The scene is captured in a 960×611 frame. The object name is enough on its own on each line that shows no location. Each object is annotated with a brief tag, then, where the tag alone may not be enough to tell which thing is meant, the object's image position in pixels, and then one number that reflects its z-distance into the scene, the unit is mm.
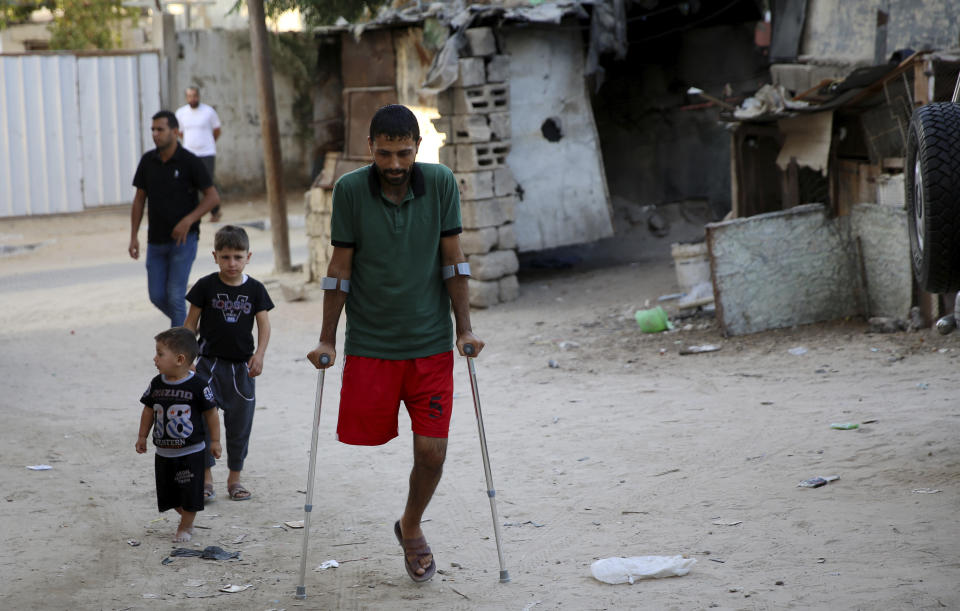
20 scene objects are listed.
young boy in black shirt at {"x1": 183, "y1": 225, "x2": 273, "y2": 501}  5078
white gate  16219
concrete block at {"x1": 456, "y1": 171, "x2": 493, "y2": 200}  10922
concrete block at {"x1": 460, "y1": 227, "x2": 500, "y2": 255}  11000
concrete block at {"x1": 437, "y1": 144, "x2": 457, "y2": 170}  11102
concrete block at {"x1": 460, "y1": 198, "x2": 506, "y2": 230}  10961
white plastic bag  3914
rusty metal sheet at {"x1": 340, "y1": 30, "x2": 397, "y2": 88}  12320
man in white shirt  15734
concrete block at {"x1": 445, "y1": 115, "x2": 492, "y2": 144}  10883
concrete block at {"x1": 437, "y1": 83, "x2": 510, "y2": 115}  10891
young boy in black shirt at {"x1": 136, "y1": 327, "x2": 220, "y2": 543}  4496
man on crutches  3803
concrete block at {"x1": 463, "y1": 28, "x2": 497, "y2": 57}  10828
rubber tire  4719
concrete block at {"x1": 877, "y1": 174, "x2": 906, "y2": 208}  7820
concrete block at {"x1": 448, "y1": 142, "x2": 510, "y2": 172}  10922
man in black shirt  7184
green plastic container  9320
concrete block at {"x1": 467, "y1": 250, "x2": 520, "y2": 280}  11070
